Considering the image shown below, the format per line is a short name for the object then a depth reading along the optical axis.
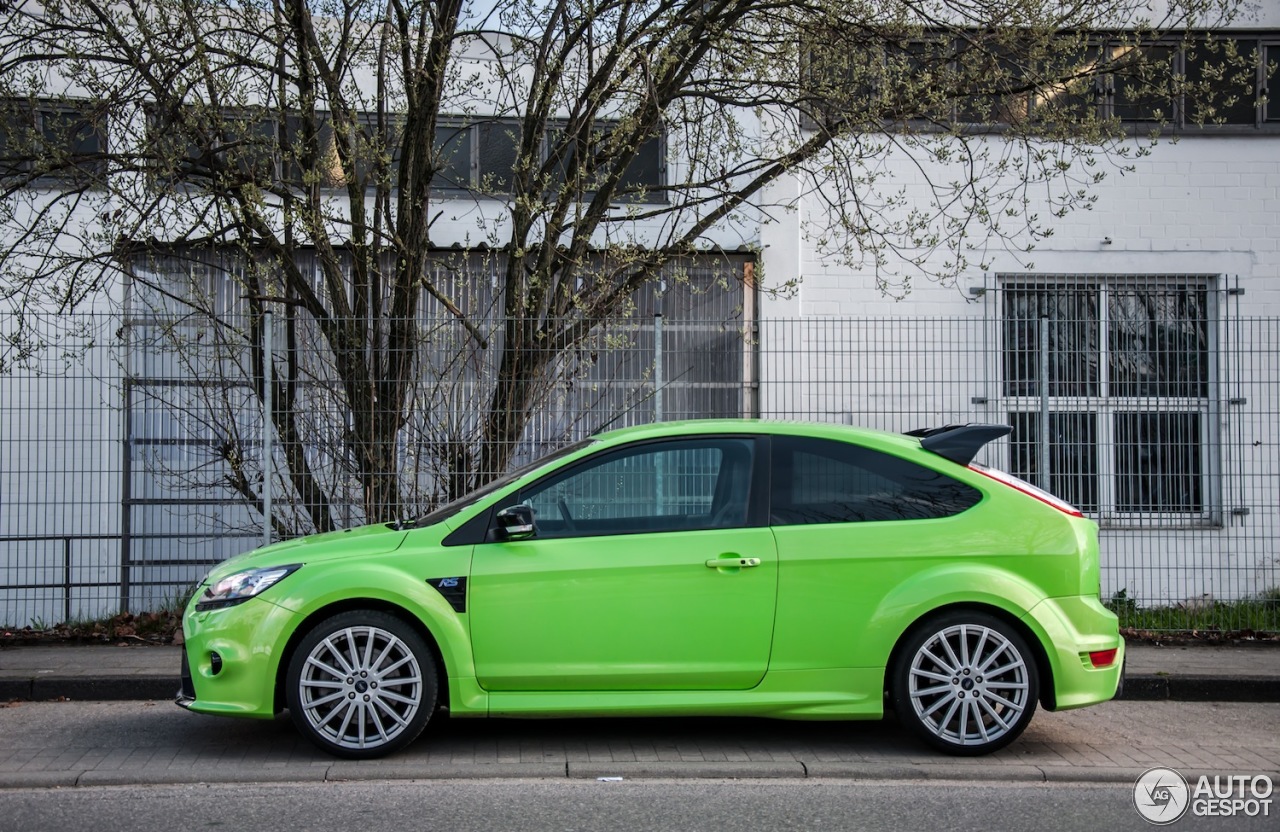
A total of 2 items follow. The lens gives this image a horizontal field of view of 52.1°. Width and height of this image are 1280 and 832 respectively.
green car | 6.15
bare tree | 9.63
